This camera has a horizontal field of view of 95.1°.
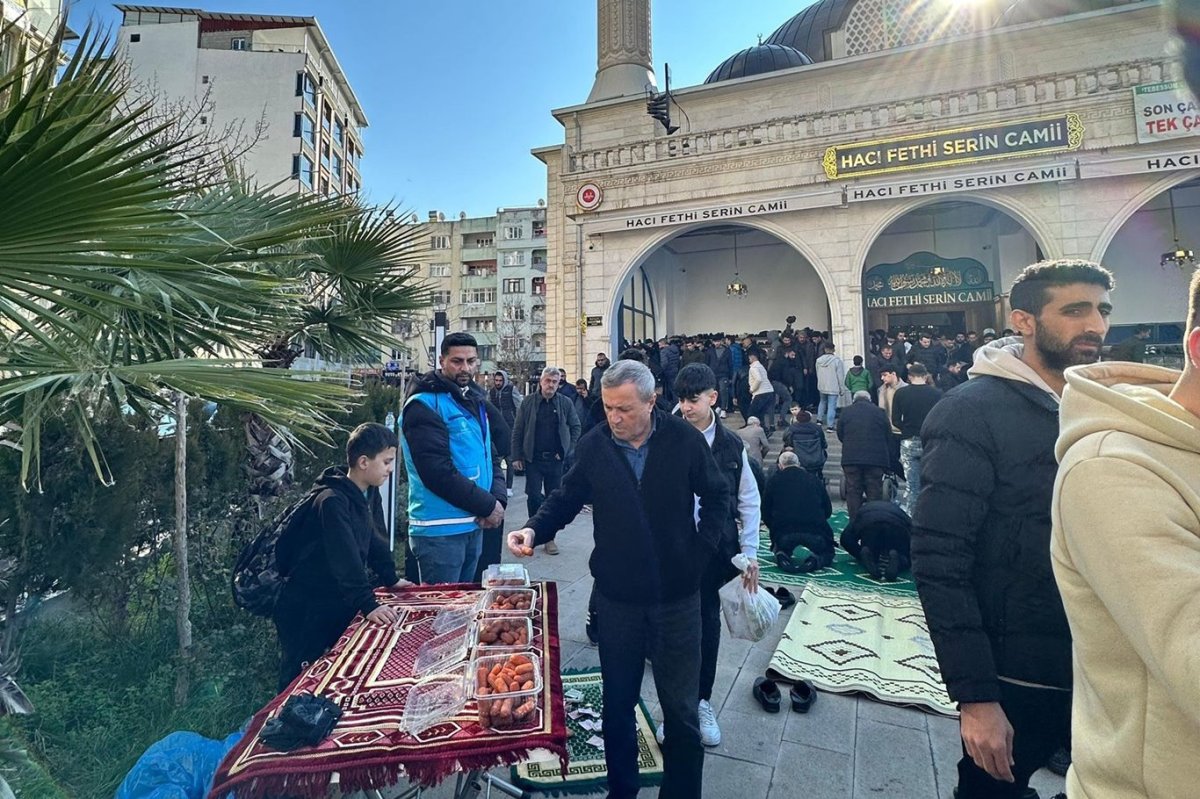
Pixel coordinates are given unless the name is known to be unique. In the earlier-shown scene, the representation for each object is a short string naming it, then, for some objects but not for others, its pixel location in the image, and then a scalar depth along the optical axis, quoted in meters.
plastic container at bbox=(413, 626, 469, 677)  2.07
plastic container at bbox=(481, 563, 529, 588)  2.58
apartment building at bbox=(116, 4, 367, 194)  31.98
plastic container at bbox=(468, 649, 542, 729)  1.74
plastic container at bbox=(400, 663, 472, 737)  1.74
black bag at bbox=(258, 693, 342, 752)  1.61
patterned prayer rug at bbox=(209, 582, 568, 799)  1.54
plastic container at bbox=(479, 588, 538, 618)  2.38
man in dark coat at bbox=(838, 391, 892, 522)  6.70
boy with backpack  2.46
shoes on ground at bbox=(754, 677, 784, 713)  3.27
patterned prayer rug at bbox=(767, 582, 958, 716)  3.47
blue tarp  2.02
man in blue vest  3.31
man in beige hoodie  0.86
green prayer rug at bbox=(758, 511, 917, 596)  5.27
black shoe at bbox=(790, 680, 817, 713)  3.26
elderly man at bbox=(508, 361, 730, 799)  2.30
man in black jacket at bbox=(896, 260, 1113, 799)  1.64
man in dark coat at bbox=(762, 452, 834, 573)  5.79
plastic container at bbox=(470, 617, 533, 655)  2.13
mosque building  12.18
